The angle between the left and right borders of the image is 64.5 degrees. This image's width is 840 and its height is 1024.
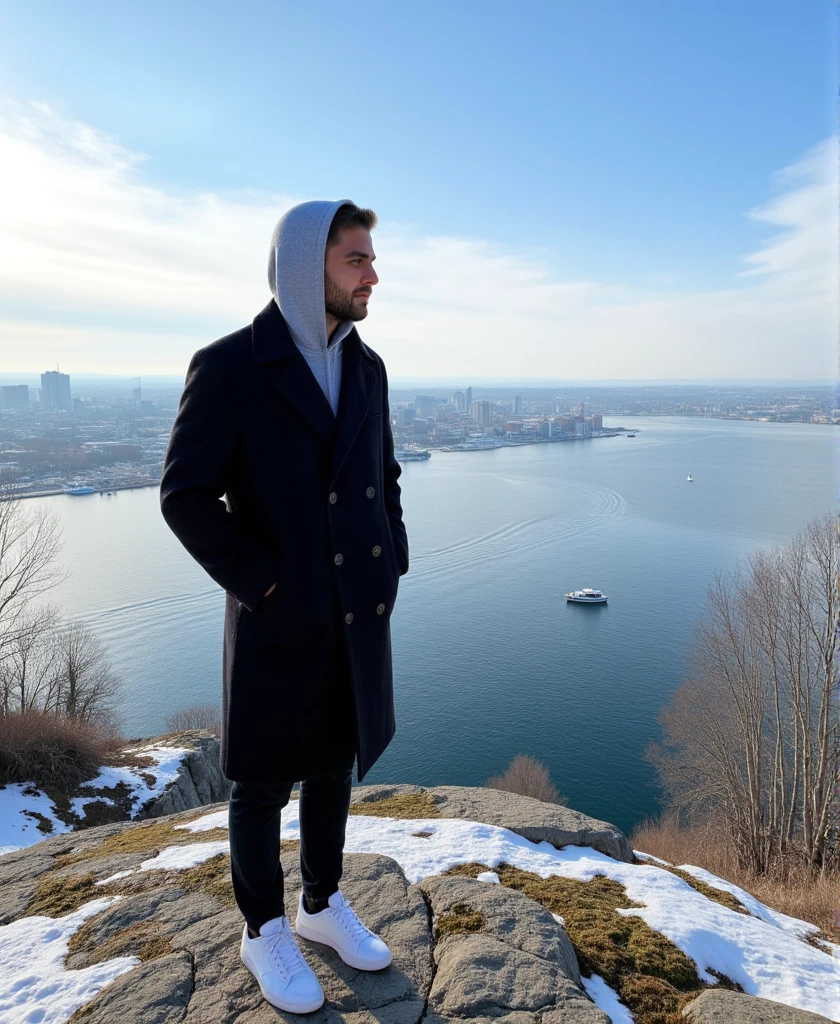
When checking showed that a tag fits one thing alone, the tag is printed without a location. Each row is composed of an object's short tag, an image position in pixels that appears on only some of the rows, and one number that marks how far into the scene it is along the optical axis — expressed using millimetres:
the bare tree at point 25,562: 14311
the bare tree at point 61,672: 12453
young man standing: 1217
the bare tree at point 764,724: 9258
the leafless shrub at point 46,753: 7191
